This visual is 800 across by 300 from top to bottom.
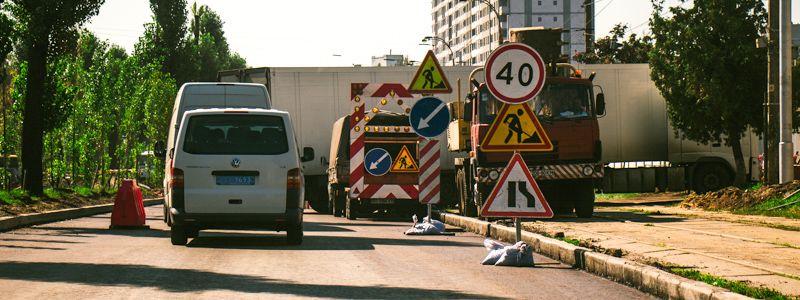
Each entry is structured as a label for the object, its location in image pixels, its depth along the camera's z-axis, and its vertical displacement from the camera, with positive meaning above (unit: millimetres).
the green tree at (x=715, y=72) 35531 +1707
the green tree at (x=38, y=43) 28328 +2322
